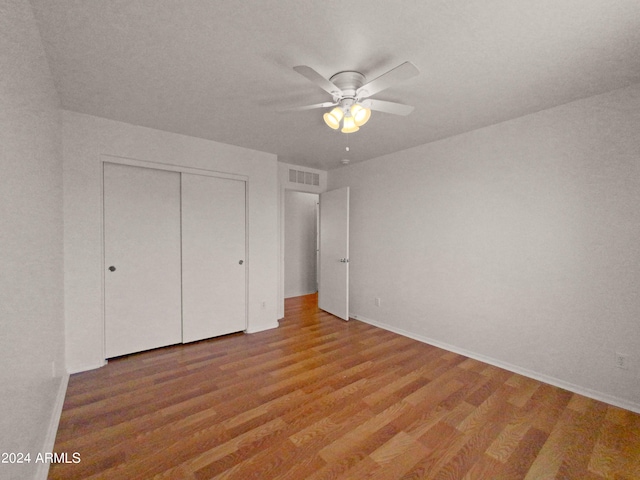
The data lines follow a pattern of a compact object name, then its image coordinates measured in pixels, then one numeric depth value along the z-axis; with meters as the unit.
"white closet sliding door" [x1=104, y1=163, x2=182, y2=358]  2.84
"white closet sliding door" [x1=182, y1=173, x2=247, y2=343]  3.29
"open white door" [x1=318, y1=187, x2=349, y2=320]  4.24
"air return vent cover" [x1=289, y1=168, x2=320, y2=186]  4.41
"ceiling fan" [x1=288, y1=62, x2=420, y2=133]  1.82
